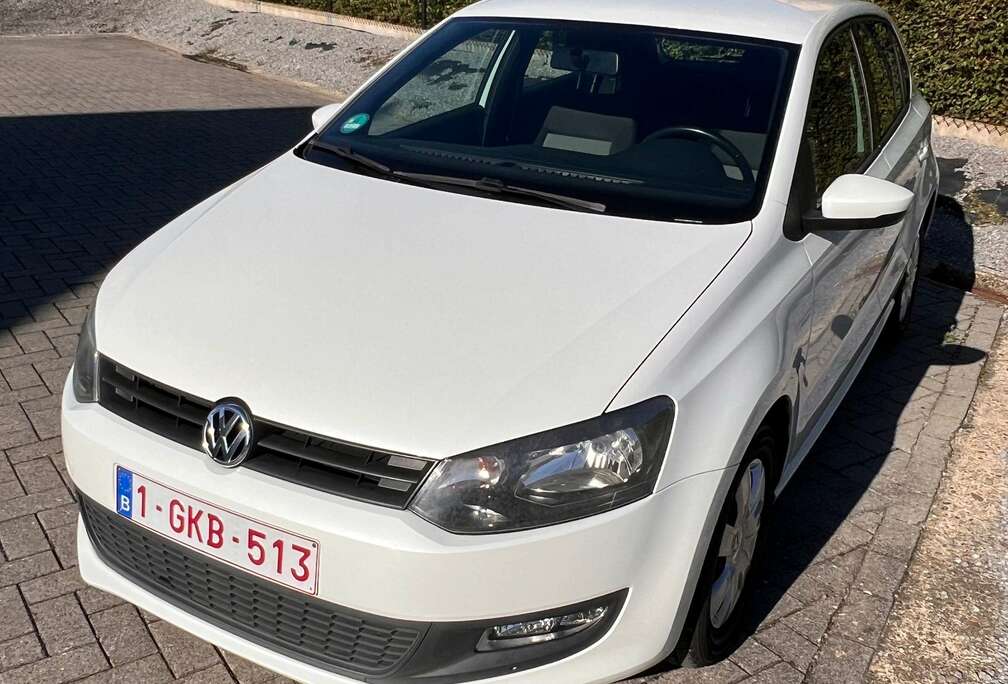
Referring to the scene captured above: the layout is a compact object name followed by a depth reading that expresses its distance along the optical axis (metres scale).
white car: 2.24
